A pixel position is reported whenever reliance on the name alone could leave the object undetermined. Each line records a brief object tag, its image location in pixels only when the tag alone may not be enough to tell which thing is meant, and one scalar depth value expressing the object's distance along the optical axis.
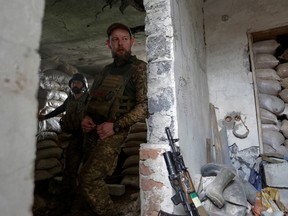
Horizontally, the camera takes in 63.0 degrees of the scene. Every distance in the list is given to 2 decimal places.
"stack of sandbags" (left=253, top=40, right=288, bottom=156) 2.34
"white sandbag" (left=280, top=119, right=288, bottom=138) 2.41
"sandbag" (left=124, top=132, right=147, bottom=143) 3.34
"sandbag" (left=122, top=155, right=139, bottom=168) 3.05
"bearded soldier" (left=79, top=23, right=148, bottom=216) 1.81
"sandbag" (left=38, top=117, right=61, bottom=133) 3.32
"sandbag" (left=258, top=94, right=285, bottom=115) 2.42
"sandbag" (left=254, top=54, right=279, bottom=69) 2.56
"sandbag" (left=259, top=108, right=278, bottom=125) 2.40
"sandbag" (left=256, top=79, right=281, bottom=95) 2.47
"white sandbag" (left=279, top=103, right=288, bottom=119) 2.50
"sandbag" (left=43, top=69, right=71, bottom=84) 3.93
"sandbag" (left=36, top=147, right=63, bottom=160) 3.03
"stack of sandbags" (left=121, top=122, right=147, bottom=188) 2.74
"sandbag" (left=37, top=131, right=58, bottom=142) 3.18
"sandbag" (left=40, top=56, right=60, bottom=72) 3.99
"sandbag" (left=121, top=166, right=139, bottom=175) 2.89
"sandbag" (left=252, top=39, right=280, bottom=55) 2.57
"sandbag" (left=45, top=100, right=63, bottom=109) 3.75
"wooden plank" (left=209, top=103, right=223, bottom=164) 2.17
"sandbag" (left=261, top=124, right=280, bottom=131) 2.39
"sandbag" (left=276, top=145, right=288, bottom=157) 2.28
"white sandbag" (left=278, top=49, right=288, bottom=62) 2.66
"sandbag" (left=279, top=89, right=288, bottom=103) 2.47
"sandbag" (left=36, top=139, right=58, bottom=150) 3.09
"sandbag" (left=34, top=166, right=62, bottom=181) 2.78
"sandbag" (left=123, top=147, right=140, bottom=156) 3.24
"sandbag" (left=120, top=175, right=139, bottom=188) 2.64
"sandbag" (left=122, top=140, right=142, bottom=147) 3.30
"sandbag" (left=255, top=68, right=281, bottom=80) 2.52
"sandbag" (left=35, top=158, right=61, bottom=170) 2.89
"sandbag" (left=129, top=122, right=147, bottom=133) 3.45
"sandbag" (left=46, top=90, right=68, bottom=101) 3.86
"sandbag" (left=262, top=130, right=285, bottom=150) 2.30
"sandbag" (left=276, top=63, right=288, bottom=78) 2.55
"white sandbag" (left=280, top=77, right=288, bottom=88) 2.52
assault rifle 1.13
